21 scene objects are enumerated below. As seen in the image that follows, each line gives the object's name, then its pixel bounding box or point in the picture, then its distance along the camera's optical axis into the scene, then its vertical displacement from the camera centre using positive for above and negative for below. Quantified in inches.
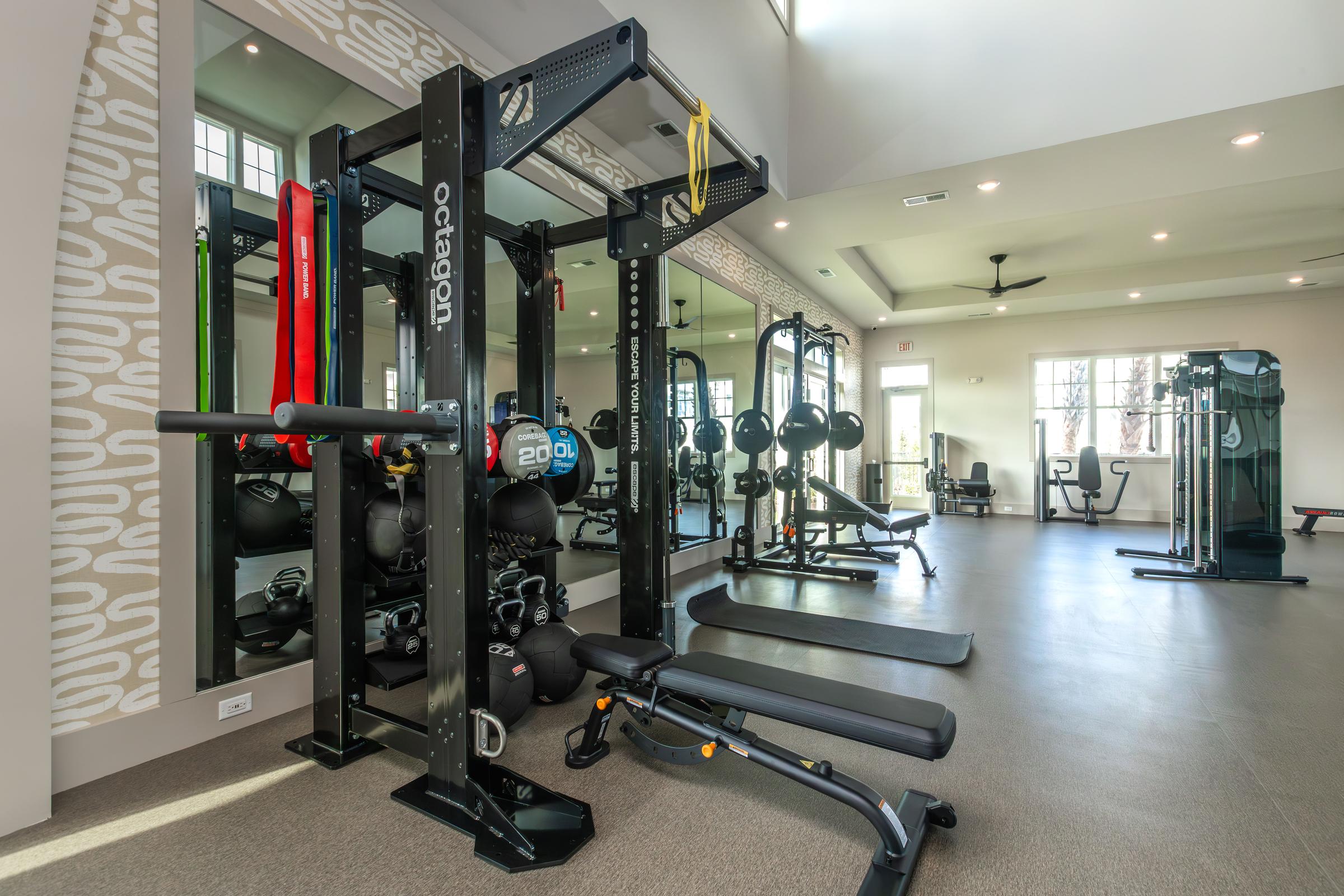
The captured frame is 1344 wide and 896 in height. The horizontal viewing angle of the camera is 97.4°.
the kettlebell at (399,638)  102.3 -33.1
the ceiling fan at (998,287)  319.6 +85.2
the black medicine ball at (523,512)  97.4 -10.9
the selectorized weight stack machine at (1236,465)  195.3 -7.6
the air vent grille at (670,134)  163.7 +88.8
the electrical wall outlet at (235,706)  87.0 -38.6
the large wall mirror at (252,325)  90.3 +21.1
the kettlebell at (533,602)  107.6 -29.1
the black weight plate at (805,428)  203.6 +5.9
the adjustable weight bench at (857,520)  206.5 -26.9
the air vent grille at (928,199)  208.9 +88.3
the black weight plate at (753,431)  207.3 +5.0
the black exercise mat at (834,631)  123.9 -43.3
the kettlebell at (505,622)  102.0 -31.0
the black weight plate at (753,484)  220.2 -14.6
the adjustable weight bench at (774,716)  58.5 -30.9
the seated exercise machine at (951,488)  385.7 -29.2
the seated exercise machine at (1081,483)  351.9 -24.2
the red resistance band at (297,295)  79.1 +20.8
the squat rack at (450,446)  60.2 +0.1
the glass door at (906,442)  438.9 +2.0
